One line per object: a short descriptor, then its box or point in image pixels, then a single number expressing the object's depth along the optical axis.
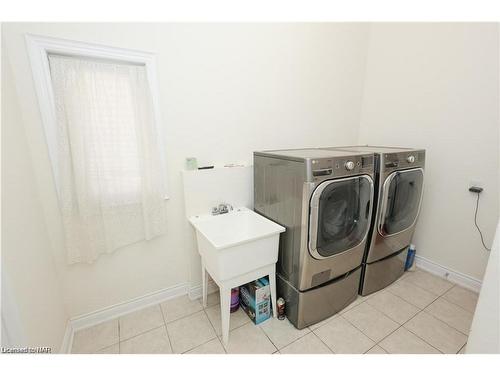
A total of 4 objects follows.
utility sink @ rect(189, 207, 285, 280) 1.33
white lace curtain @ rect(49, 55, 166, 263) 1.30
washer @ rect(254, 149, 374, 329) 1.37
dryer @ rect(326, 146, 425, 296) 1.66
